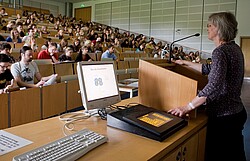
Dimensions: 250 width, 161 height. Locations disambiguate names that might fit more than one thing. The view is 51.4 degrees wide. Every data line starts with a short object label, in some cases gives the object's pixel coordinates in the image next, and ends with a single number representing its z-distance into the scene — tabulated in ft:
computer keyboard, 3.05
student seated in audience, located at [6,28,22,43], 21.32
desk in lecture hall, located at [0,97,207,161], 3.40
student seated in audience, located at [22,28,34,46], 20.56
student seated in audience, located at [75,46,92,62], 19.62
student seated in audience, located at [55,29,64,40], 28.93
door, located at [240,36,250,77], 36.14
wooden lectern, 4.95
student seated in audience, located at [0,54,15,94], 10.29
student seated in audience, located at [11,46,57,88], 11.76
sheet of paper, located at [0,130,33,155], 3.48
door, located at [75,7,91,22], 55.16
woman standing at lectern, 4.75
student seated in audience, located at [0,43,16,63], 14.01
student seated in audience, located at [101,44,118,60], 22.15
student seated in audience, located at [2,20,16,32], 25.64
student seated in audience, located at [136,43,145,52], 33.44
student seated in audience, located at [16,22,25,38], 23.68
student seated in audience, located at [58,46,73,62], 18.50
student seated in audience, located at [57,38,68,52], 22.38
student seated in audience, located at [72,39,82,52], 23.10
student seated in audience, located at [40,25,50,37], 29.93
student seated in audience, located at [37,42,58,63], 18.33
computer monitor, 4.69
